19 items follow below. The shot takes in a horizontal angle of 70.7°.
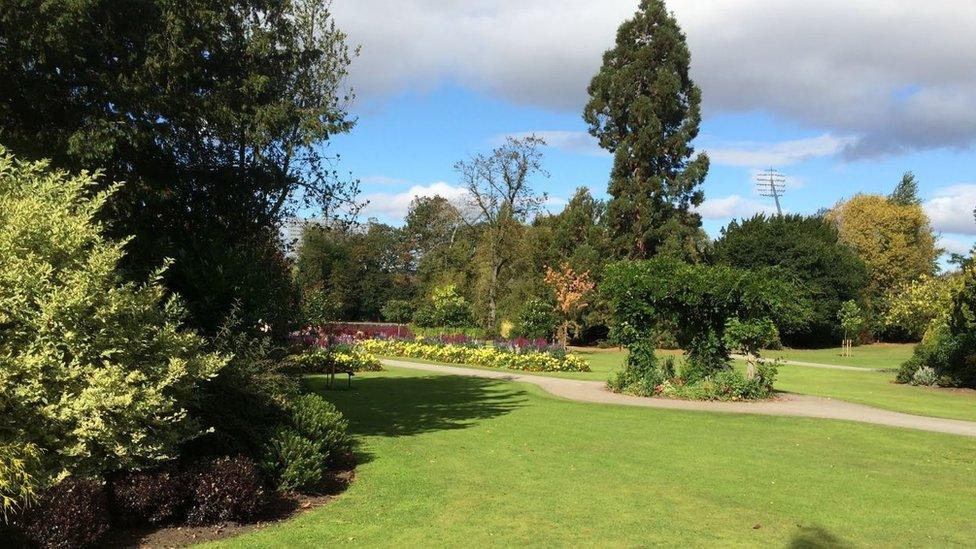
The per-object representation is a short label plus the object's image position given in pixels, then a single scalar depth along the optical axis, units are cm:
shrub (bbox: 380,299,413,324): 5978
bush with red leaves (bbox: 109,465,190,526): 613
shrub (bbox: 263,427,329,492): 740
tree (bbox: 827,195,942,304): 5706
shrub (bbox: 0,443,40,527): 529
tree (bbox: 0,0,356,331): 838
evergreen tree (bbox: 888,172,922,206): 7631
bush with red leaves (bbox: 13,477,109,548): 530
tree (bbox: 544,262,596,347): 4219
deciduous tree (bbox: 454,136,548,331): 4784
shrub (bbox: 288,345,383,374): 2220
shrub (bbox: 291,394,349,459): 824
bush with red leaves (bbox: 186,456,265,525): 634
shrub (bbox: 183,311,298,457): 745
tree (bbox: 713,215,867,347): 4909
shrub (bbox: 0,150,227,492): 565
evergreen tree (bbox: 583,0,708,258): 4556
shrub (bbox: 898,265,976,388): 2080
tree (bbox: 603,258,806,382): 1683
